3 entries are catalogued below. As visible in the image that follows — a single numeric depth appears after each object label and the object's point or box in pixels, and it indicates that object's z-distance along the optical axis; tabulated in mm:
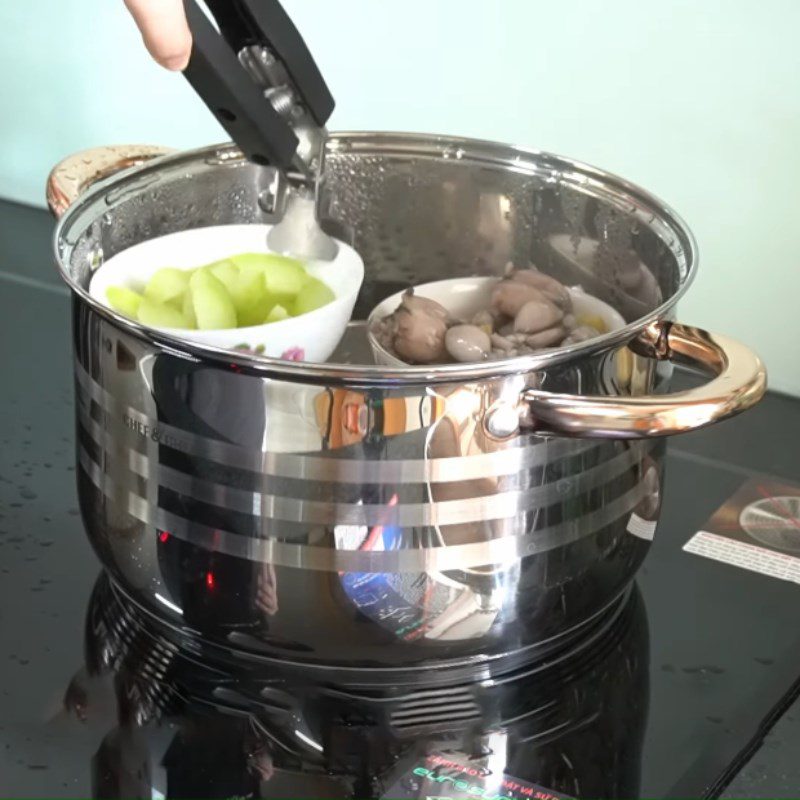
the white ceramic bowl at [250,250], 747
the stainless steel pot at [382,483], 570
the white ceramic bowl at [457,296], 856
